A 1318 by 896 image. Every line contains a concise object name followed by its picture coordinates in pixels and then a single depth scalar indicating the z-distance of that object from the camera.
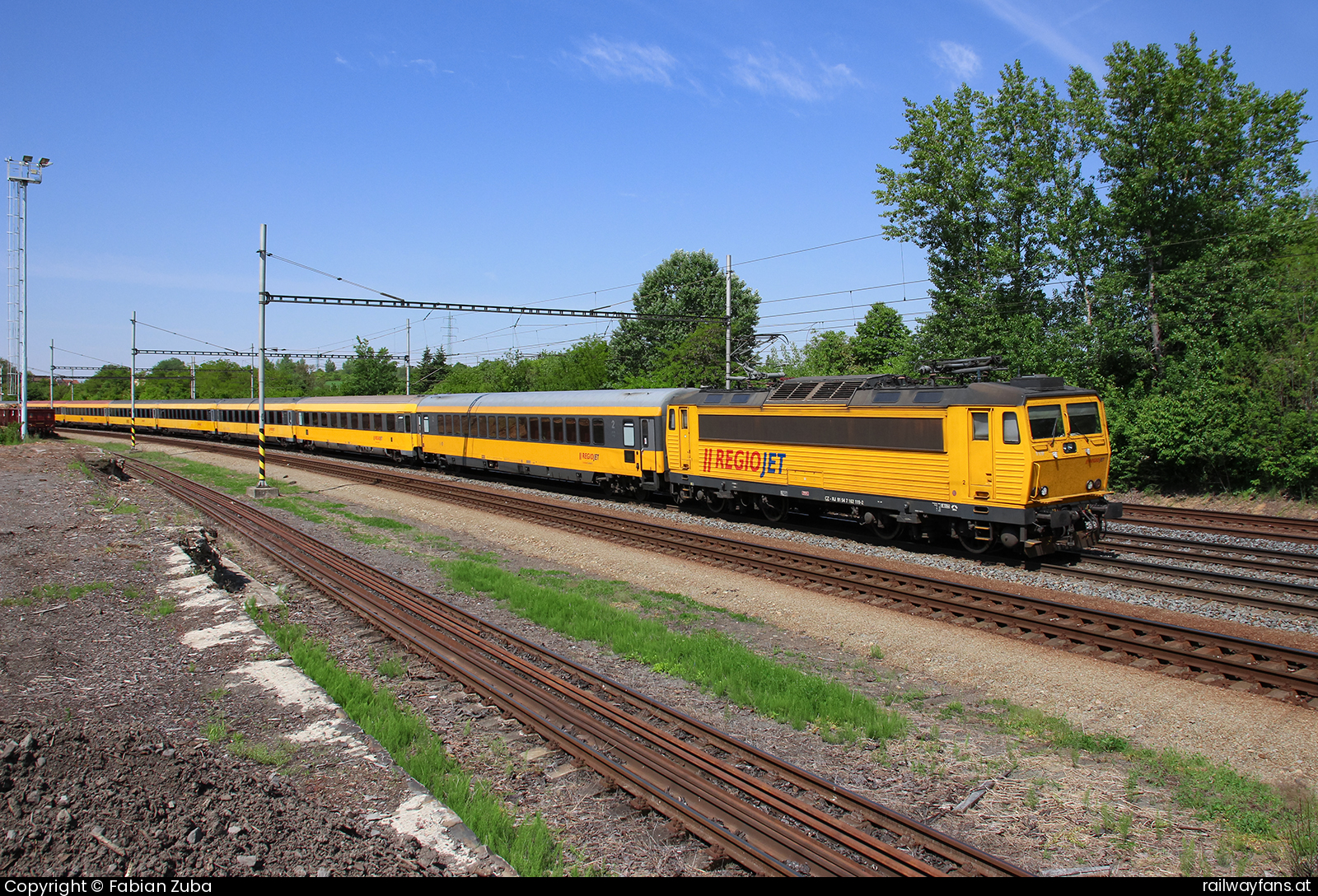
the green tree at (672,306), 54.03
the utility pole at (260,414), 24.92
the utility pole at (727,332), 28.22
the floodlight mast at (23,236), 39.72
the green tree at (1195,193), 23.05
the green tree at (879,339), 47.28
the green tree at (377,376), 83.45
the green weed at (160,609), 10.81
